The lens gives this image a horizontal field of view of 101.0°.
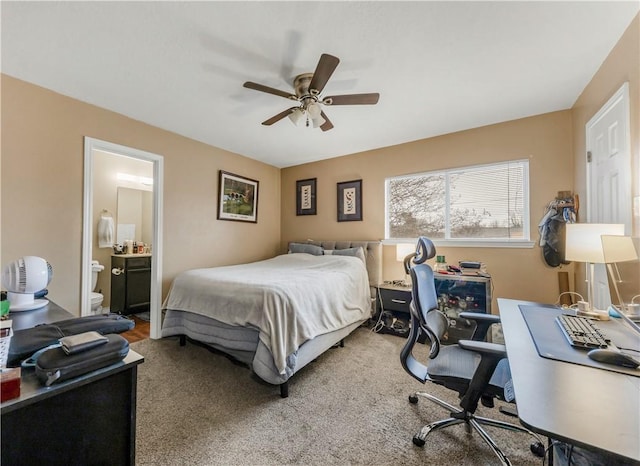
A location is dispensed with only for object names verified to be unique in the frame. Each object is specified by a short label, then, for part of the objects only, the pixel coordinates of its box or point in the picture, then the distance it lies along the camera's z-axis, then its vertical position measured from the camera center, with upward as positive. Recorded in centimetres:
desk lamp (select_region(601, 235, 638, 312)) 145 -6
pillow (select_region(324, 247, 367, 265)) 372 -25
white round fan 148 -27
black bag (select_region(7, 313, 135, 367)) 86 -39
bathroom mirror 434 +32
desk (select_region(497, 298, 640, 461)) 63 -48
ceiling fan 196 +110
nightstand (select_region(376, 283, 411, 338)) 326 -92
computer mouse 95 -45
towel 407 +2
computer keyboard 114 -45
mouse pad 101 -48
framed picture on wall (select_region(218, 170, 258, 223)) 390 +58
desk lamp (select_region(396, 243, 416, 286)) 333 -18
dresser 74 -59
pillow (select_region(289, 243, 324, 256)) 406 -21
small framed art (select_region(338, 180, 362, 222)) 413 +55
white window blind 307 +42
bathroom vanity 399 -76
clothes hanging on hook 261 +7
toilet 320 -75
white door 175 +51
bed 203 -69
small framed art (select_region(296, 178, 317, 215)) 459 +68
